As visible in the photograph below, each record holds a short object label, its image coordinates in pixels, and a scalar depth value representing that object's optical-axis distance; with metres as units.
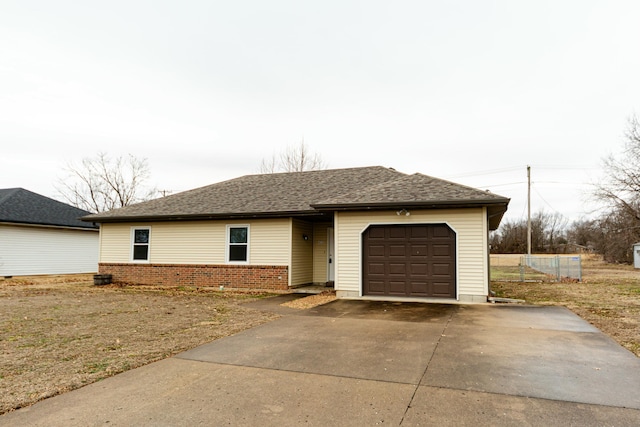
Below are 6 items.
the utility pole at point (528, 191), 30.58
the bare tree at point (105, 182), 36.28
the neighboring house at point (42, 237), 18.38
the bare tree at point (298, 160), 34.81
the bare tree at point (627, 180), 28.42
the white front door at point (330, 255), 14.75
